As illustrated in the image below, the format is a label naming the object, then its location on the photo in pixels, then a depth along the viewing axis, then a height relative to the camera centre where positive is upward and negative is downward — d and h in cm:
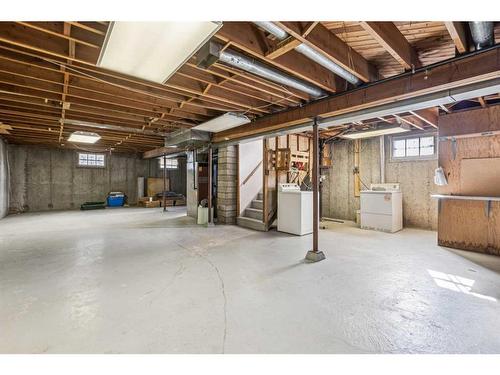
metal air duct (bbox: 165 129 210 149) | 532 +111
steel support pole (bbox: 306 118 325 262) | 324 -37
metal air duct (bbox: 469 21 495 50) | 182 +124
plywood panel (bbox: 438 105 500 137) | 351 +98
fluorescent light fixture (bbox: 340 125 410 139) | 500 +117
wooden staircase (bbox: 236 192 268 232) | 532 -85
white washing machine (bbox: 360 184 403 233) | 514 -63
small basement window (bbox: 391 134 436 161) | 547 +87
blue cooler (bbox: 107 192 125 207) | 999 -69
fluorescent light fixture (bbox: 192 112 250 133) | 414 +121
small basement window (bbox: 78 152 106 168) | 967 +103
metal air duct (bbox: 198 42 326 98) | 210 +122
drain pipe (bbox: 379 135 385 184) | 612 +62
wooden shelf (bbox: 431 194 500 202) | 333 -24
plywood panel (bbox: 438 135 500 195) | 362 +47
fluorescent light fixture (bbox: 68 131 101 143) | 565 +122
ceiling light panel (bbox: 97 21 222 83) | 170 +117
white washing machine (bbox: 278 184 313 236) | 479 -63
